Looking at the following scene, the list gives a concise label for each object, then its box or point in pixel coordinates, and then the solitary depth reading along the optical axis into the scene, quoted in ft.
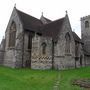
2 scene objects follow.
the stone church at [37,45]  54.78
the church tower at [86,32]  86.69
